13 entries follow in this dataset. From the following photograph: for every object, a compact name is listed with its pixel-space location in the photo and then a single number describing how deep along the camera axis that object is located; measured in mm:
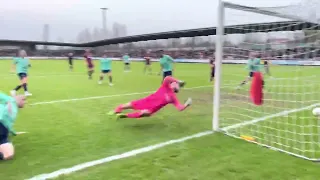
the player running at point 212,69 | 17933
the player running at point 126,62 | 27203
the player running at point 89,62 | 18562
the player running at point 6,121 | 4812
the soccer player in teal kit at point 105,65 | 15880
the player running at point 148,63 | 24297
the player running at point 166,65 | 13570
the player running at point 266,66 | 7095
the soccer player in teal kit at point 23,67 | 11766
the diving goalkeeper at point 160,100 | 6734
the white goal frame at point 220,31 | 6160
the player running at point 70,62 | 28778
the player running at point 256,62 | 6626
